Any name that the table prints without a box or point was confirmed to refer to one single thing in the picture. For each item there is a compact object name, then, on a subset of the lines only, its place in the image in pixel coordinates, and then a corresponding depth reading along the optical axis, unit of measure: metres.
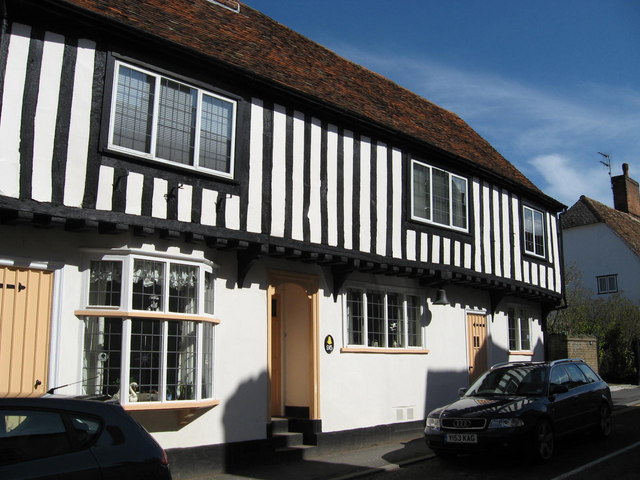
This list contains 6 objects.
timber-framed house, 7.94
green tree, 23.94
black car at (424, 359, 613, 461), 9.03
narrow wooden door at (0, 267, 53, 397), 7.54
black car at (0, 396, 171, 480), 4.29
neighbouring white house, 30.45
